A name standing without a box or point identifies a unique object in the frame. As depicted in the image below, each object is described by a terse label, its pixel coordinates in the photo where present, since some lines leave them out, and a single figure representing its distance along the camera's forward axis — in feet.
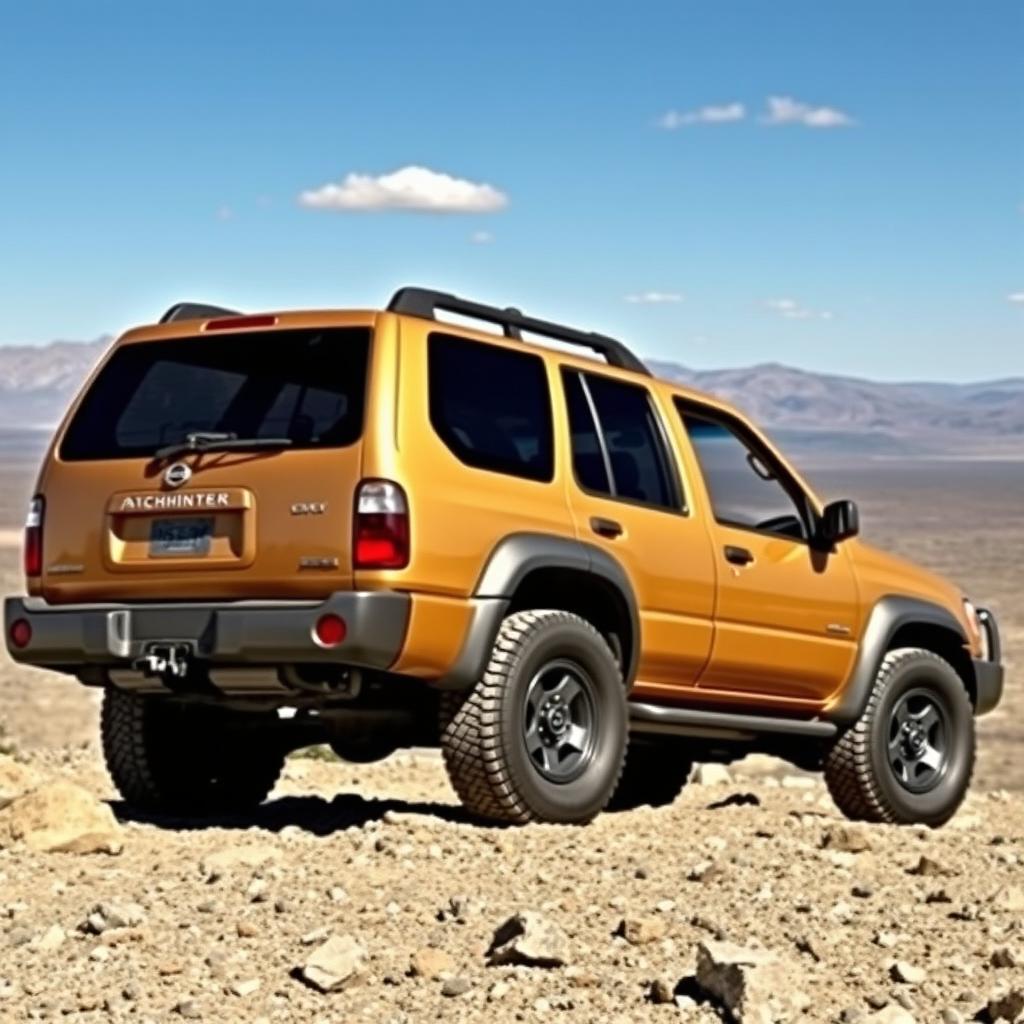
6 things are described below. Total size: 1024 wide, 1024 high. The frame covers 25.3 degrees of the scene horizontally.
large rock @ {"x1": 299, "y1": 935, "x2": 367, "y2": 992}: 19.13
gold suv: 25.05
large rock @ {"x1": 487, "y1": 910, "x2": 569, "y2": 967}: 19.24
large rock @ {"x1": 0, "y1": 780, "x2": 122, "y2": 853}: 25.53
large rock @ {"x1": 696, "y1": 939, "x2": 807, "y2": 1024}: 17.87
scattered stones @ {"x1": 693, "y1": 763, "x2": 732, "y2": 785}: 42.42
